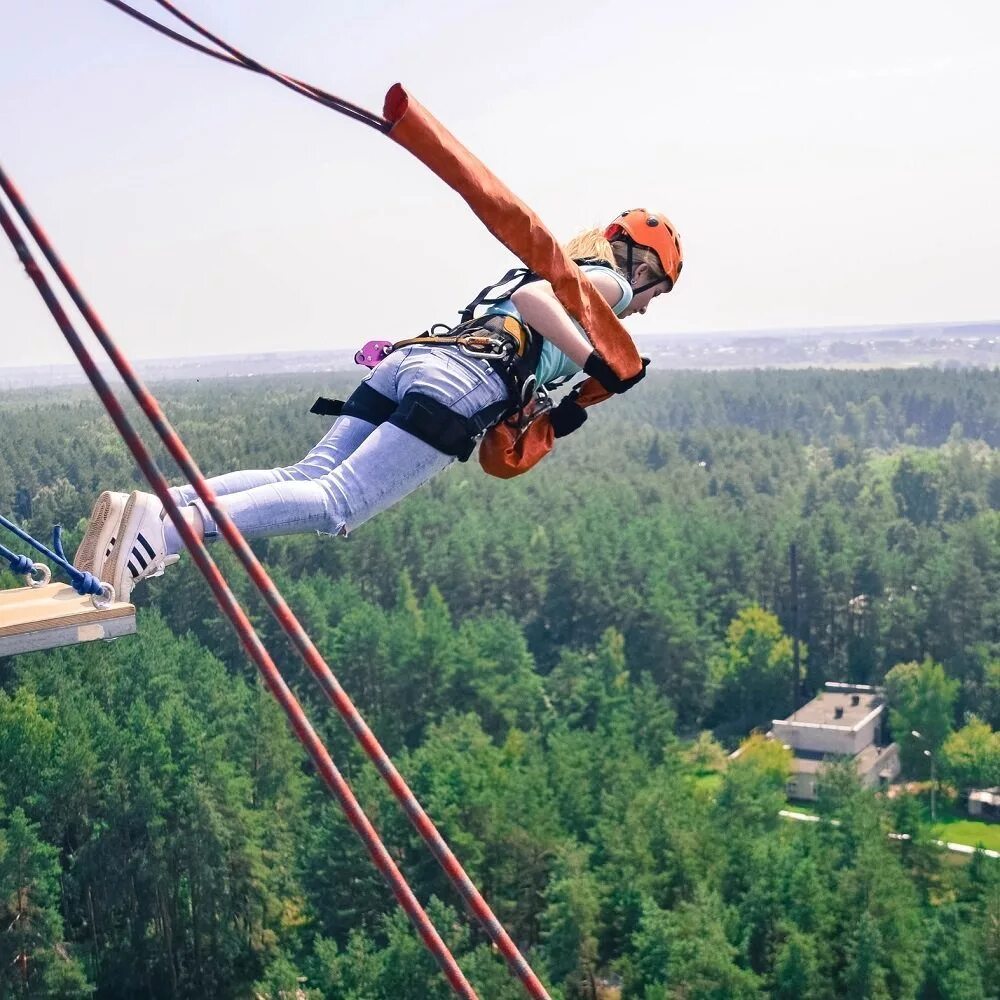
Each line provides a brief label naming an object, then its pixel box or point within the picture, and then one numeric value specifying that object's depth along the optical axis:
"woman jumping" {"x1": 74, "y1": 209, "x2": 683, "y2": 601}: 4.35
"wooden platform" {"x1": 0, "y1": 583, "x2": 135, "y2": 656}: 4.46
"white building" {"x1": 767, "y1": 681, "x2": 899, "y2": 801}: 41.94
